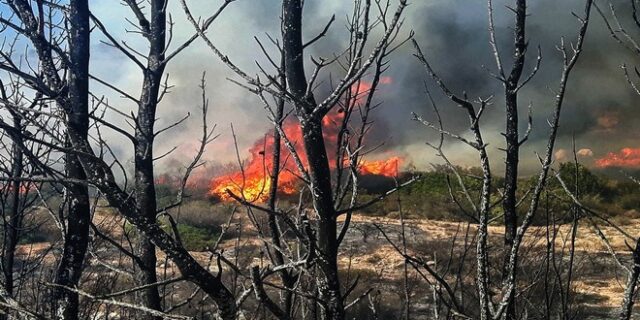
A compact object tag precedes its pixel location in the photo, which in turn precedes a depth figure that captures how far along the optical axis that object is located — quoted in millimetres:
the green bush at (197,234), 19109
